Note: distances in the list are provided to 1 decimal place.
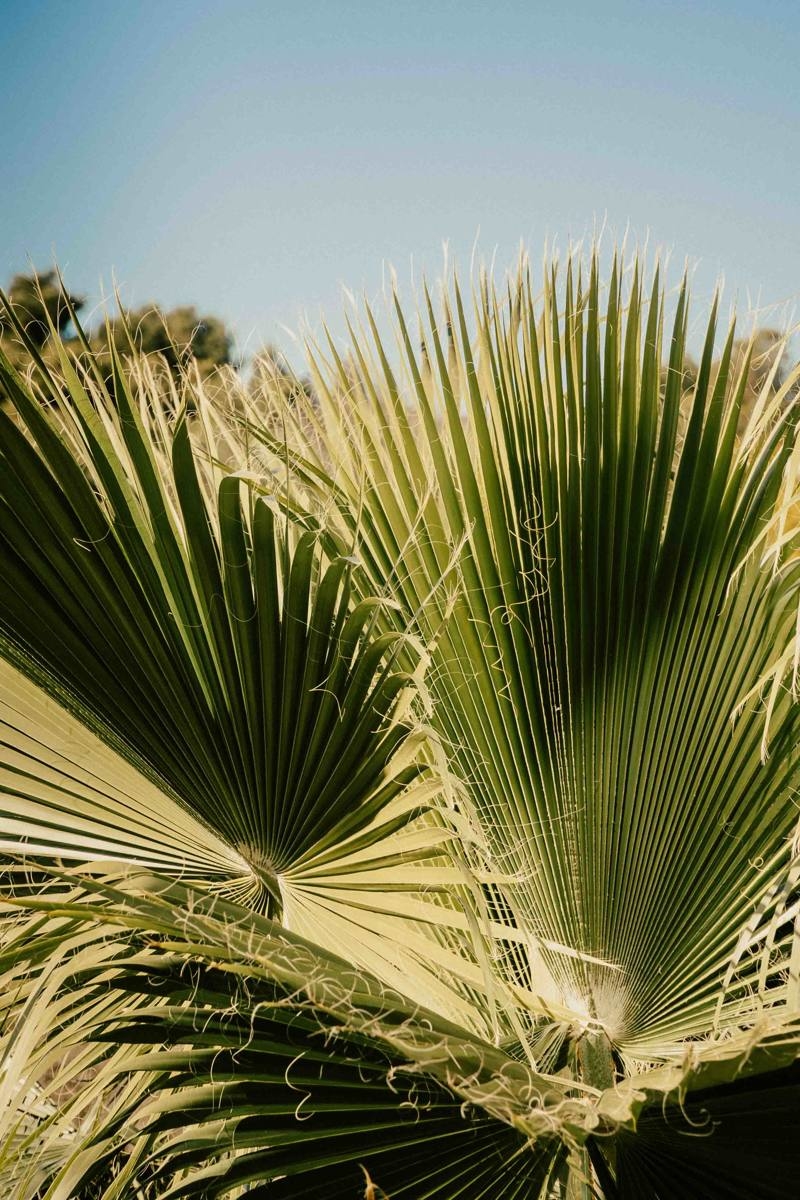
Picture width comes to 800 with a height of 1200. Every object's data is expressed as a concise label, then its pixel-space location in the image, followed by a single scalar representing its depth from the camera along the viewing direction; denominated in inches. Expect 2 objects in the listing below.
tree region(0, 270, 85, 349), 289.7
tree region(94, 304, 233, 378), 510.2
